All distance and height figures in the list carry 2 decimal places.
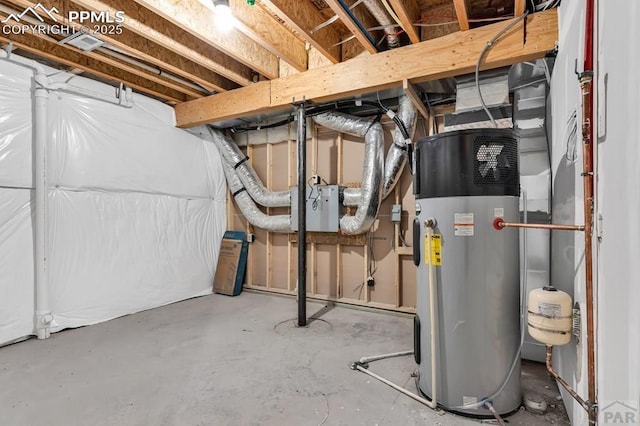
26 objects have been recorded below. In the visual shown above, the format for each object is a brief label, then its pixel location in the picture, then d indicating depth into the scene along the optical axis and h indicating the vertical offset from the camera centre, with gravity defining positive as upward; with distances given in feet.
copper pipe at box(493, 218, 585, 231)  4.86 -0.25
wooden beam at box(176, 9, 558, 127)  7.47 +4.03
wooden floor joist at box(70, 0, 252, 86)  7.78 +4.86
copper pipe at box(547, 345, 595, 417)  4.03 -2.54
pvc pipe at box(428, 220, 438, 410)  5.84 -1.96
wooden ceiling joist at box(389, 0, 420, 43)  7.08 +4.58
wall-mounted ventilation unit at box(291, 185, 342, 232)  12.06 +0.13
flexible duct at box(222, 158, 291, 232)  13.61 +0.04
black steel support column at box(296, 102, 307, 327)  10.36 -0.28
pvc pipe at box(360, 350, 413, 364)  7.77 -3.64
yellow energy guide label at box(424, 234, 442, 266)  5.90 -0.73
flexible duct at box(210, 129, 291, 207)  13.63 +1.63
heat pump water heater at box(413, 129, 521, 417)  5.63 -1.10
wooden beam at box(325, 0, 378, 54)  6.89 +4.50
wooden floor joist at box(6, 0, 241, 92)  8.36 +4.79
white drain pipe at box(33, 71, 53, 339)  9.34 +0.03
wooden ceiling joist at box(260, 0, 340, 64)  7.36 +4.83
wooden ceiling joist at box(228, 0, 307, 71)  7.80 +4.87
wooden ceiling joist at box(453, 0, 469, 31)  7.03 +4.59
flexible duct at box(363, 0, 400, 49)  7.52 +4.85
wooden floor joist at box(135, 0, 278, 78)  7.51 +4.81
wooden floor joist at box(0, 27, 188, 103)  8.85 +4.78
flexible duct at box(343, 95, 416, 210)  10.32 +2.02
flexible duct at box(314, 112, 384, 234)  11.01 +1.32
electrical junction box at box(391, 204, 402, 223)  11.54 -0.07
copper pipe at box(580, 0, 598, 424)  3.98 +0.38
